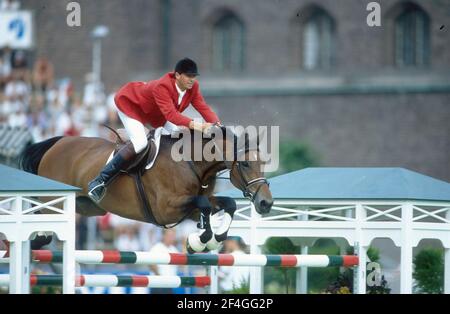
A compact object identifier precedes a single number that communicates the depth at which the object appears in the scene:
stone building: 27.31
